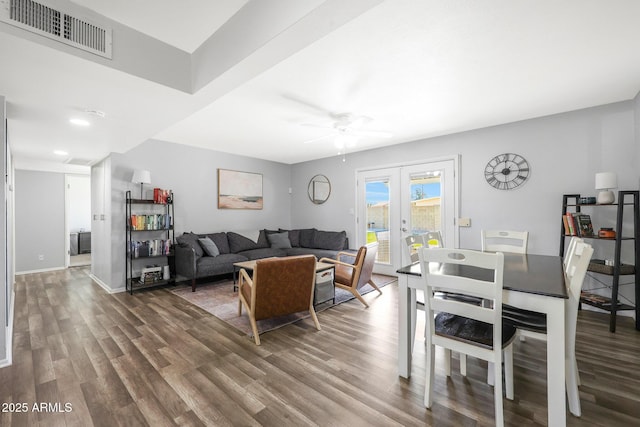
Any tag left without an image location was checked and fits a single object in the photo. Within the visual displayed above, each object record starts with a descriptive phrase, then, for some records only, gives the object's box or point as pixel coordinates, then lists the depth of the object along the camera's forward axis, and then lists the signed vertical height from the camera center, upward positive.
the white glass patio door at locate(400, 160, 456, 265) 4.57 +0.21
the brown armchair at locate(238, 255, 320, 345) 2.62 -0.77
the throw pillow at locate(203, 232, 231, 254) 5.21 -0.56
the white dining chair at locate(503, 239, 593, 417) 1.55 -0.71
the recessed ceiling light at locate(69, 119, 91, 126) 2.90 +0.98
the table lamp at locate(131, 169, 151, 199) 4.34 +0.57
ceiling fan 3.63 +1.22
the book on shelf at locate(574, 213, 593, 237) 3.16 -0.16
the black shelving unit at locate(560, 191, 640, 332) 2.84 -0.62
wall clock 3.87 +0.58
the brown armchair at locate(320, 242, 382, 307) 3.59 -0.81
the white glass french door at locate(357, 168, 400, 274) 5.26 -0.01
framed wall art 5.77 +0.50
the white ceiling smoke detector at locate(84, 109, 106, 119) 2.65 +0.98
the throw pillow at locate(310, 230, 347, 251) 5.79 -0.60
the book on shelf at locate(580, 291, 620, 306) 2.96 -0.99
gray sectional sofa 4.52 -0.70
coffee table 3.45 -0.93
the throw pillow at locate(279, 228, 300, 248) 6.33 -0.59
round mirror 6.37 +0.54
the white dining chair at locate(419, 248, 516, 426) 1.52 -0.68
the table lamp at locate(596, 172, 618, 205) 2.99 +0.28
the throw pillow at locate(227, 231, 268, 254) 5.43 -0.62
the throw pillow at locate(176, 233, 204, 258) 4.70 -0.52
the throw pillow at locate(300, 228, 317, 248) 6.25 -0.59
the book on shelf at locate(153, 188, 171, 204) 4.65 +0.28
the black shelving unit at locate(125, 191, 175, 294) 4.41 -0.47
